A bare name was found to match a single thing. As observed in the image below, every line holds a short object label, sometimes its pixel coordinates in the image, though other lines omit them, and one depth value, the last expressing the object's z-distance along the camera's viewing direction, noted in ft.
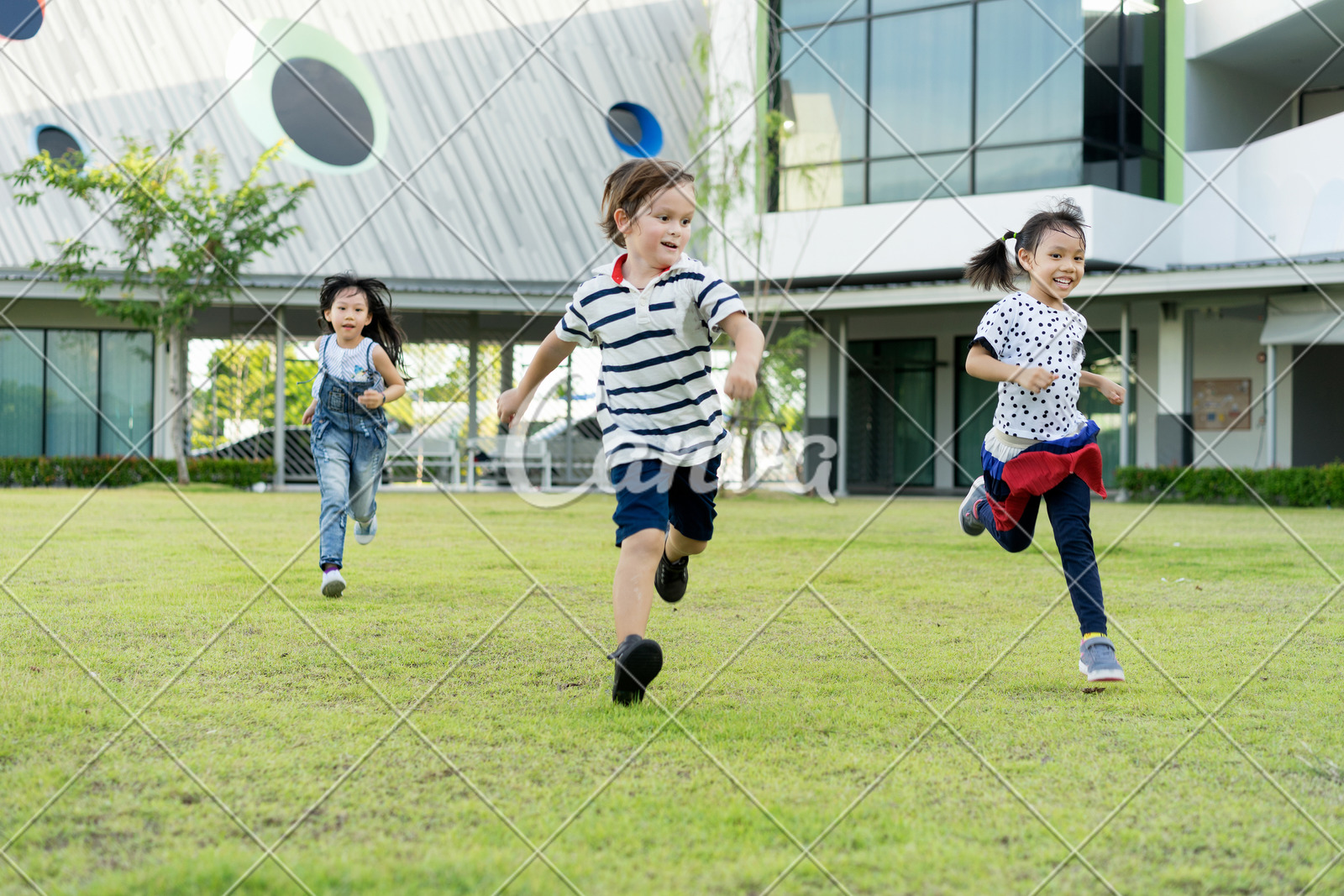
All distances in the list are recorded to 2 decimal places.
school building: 47.70
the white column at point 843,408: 54.13
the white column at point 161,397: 54.54
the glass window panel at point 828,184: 51.88
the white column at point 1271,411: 44.32
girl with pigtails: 10.63
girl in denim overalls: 15.29
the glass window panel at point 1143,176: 49.26
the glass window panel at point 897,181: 51.16
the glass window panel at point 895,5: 50.37
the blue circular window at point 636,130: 58.44
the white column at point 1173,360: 48.08
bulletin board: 50.06
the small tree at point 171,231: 46.06
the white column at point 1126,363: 45.75
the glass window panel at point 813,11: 51.70
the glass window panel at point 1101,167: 47.88
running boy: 9.30
